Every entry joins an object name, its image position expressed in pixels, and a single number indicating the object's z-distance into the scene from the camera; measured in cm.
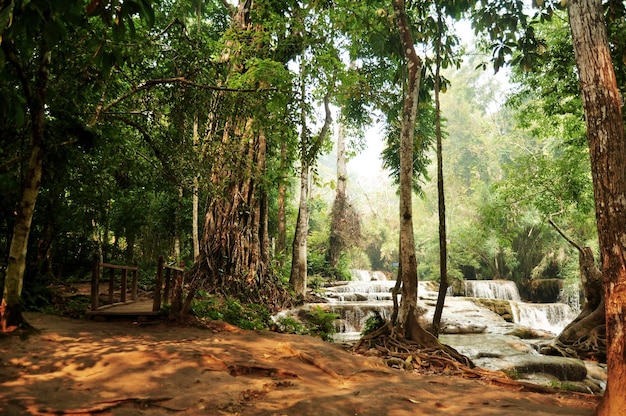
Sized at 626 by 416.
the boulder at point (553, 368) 950
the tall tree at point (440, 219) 934
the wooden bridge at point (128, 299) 772
